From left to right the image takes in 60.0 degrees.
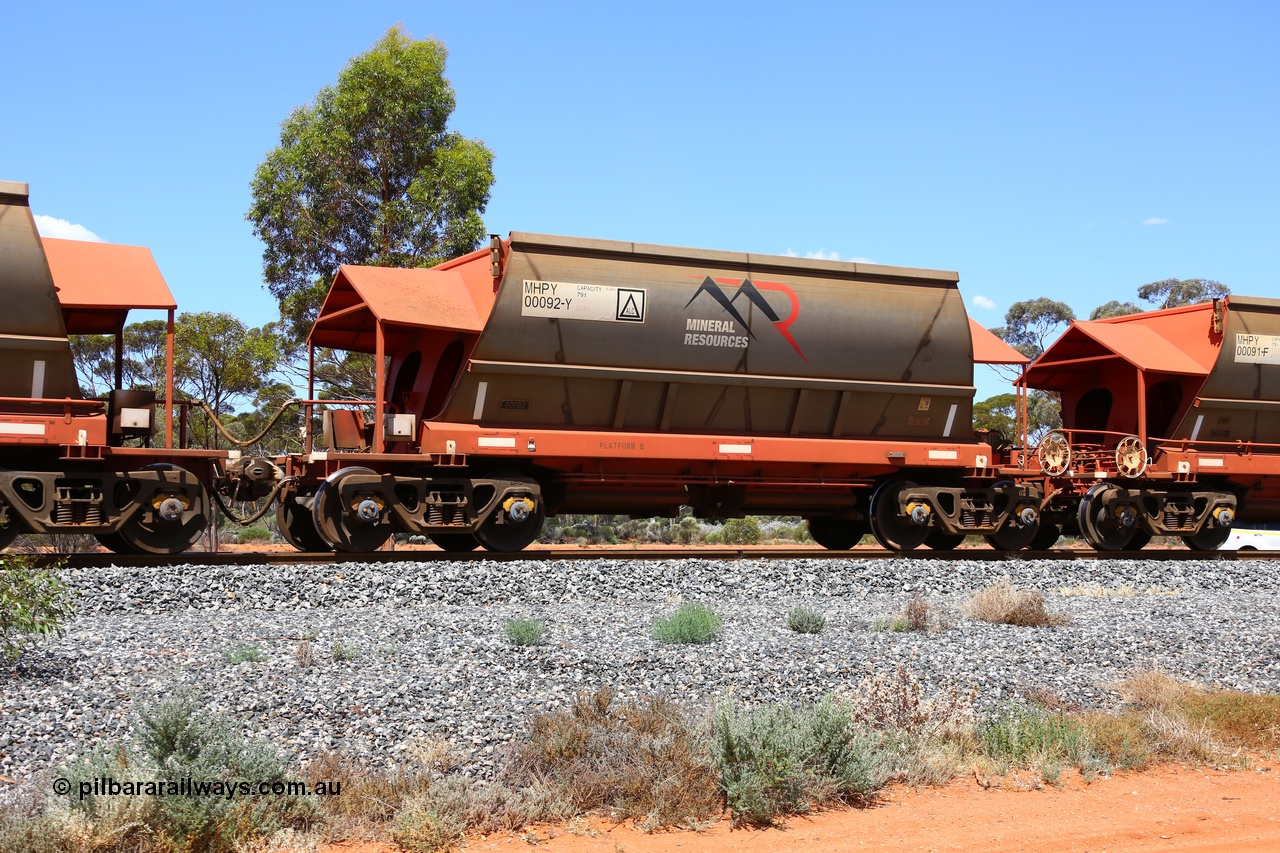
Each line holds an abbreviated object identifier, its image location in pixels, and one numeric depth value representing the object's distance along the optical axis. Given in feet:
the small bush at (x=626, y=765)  18.28
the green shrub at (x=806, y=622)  29.91
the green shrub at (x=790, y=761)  18.45
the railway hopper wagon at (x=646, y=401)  43.21
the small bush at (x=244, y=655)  23.66
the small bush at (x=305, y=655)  23.84
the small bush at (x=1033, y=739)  21.08
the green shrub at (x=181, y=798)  15.51
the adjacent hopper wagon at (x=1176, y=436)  55.06
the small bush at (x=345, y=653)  24.61
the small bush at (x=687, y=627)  27.58
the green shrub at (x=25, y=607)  23.35
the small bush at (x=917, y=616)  30.81
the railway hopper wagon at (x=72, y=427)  37.55
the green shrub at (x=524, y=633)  26.16
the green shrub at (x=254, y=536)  80.11
